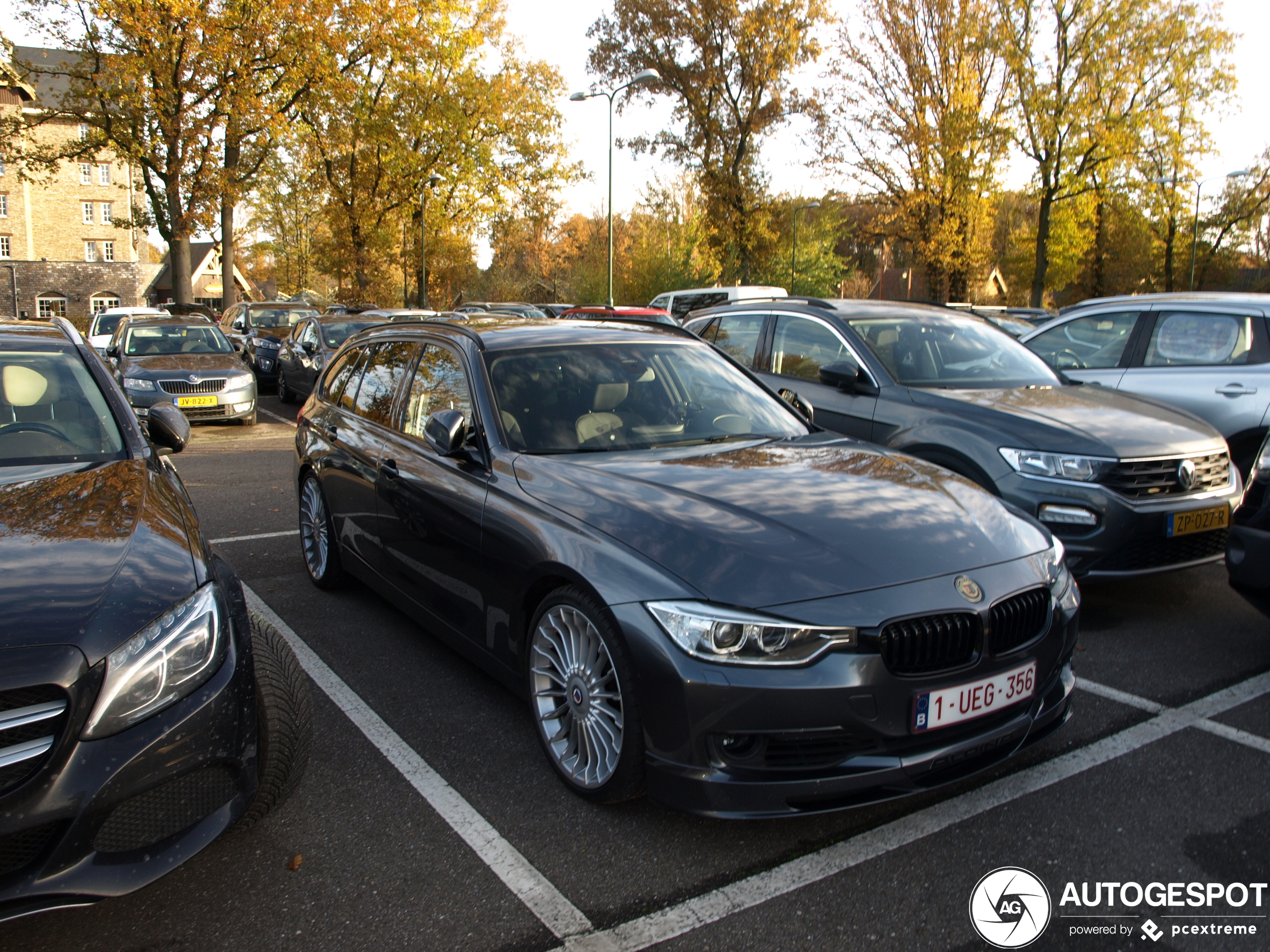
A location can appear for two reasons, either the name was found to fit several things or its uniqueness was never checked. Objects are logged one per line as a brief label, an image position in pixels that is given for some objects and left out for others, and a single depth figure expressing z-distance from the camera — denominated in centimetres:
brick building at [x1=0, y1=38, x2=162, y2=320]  5831
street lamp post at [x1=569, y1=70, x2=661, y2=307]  2319
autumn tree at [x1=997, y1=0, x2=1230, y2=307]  2997
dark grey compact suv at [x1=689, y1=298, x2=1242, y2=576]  487
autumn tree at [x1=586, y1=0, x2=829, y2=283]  3281
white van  1884
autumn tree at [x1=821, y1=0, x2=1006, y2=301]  3062
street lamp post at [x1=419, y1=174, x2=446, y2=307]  3775
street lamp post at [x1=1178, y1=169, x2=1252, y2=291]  3781
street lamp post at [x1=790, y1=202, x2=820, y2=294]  4508
